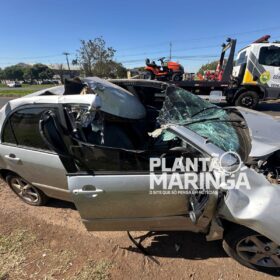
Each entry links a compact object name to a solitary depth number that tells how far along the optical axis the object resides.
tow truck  8.25
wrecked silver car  1.84
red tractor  11.73
